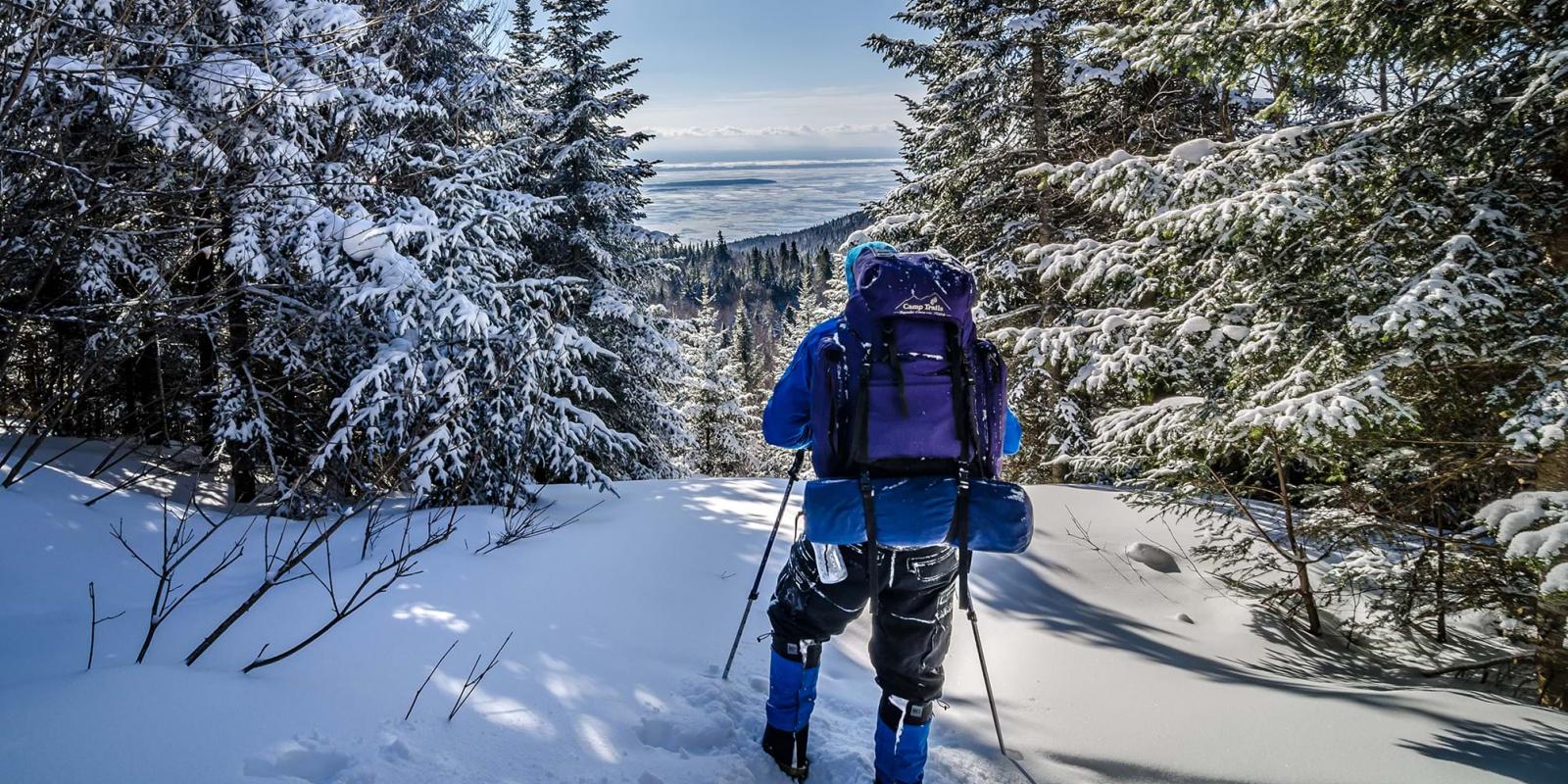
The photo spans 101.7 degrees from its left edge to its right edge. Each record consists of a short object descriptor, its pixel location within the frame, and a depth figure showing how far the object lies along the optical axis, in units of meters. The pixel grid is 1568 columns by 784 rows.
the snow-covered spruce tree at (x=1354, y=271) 3.48
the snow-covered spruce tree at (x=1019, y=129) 9.86
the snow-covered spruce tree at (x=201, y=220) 3.29
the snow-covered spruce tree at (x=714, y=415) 27.17
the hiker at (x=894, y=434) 2.40
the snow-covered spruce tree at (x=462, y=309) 7.02
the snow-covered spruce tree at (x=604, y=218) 12.53
